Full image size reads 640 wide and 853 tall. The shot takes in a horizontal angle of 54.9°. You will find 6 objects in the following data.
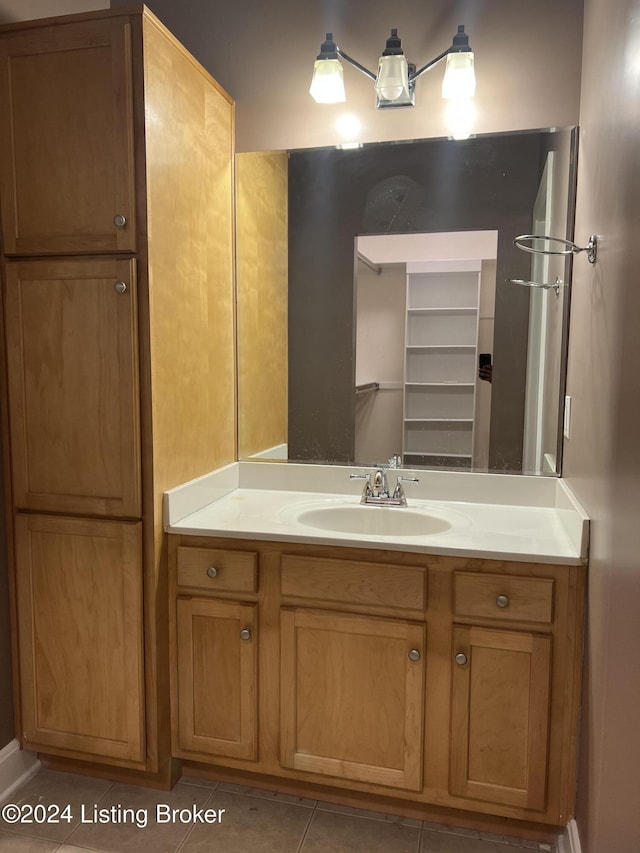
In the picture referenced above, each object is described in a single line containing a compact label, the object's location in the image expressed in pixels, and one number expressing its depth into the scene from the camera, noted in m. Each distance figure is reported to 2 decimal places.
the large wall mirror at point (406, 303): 1.97
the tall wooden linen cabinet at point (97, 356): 1.64
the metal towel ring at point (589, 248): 1.54
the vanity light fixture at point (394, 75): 1.89
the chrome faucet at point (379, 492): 2.00
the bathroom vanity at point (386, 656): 1.56
